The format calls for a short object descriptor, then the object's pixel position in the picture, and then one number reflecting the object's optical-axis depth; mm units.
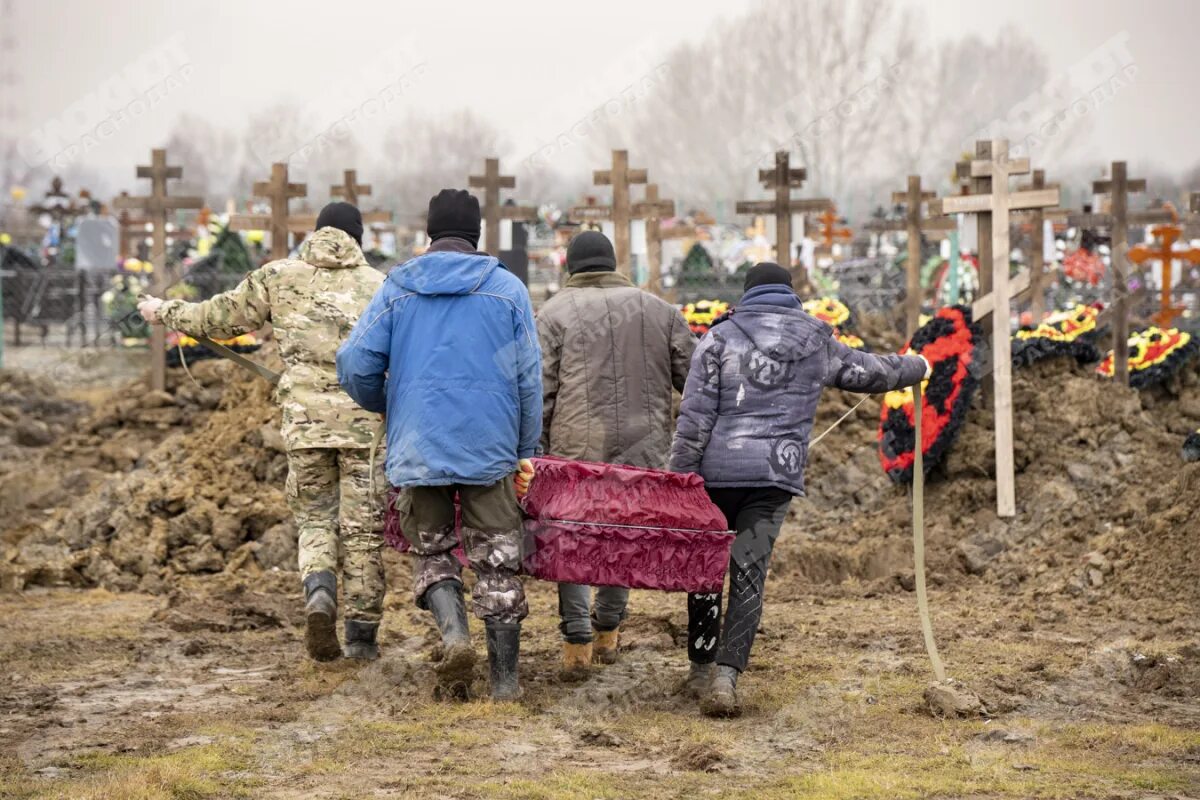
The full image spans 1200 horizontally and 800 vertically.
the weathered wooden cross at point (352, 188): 20805
